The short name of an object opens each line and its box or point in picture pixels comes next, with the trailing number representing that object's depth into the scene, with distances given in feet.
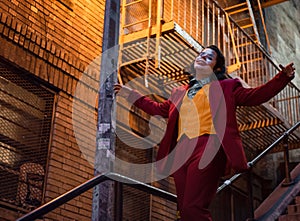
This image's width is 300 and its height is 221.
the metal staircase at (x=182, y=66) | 27.81
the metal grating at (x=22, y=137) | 21.18
